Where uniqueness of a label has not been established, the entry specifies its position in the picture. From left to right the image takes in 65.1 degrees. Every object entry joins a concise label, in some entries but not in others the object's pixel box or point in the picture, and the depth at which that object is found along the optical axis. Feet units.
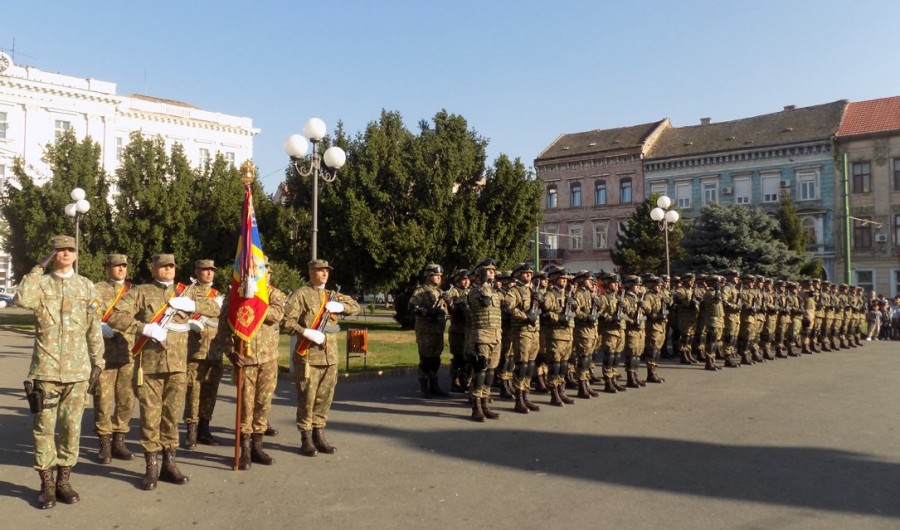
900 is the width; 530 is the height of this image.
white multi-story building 153.99
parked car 143.57
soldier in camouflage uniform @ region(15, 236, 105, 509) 17.92
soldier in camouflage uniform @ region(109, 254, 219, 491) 20.20
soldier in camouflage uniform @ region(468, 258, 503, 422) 30.27
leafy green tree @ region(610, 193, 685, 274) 117.60
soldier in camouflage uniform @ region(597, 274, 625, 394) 37.52
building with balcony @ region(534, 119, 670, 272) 159.74
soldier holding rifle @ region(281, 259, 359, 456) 23.58
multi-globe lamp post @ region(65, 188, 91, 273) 62.90
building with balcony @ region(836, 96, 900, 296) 130.72
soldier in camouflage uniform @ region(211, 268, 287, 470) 22.22
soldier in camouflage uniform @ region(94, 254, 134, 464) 23.06
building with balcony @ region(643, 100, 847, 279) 136.15
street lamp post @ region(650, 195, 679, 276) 65.26
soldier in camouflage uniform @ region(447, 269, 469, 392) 37.60
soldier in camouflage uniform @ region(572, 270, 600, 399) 35.81
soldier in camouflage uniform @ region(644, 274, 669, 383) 42.42
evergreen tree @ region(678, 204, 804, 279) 91.20
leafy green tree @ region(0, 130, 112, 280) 85.81
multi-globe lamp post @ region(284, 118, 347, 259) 39.52
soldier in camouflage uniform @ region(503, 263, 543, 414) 31.89
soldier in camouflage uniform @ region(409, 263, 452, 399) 36.29
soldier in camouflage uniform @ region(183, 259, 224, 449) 24.39
